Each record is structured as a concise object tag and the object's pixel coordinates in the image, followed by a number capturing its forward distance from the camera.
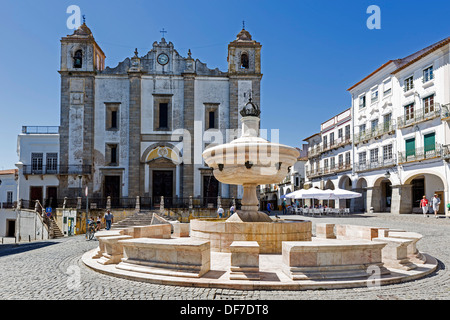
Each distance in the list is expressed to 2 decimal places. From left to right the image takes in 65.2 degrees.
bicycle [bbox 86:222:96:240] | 14.85
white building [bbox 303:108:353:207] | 36.09
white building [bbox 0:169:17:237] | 32.44
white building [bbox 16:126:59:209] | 28.91
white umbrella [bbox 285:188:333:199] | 25.26
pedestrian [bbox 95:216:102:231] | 17.65
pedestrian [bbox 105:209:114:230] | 17.92
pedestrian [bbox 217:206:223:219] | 22.04
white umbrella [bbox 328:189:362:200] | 25.14
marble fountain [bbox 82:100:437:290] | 5.54
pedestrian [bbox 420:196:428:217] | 22.36
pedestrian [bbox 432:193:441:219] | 21.34
